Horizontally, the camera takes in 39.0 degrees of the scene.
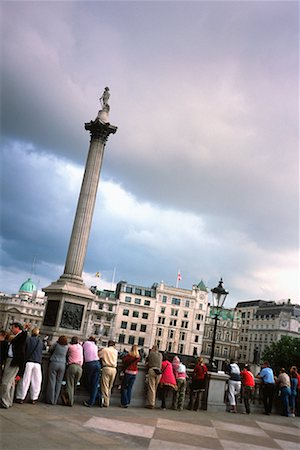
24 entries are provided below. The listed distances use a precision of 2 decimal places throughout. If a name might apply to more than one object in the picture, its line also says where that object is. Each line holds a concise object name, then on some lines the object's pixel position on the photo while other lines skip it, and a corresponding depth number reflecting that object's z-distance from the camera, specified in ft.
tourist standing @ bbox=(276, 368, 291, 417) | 57.57
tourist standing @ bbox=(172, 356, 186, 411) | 48.44
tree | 255.09
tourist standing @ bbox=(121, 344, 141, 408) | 44.57
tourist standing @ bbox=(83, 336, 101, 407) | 41.68
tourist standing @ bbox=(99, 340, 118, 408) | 42.88
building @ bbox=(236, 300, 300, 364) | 363.97
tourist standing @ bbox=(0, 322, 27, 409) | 34.12
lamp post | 63.87
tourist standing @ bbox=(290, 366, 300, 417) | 59.26
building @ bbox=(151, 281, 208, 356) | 302.86
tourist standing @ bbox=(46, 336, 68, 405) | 39.63
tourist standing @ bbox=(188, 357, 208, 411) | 50.16
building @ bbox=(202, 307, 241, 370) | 331.57
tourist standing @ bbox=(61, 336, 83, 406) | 40.11
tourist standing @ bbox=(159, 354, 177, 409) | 47.24
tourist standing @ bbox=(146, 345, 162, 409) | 46.16
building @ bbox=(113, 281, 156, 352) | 294.87
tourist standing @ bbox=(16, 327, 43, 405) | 37.42
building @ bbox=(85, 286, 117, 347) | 291.99
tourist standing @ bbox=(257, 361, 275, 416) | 56.80
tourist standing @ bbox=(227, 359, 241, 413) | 53.83
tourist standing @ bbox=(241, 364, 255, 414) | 55.06
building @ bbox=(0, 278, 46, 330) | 447.01
